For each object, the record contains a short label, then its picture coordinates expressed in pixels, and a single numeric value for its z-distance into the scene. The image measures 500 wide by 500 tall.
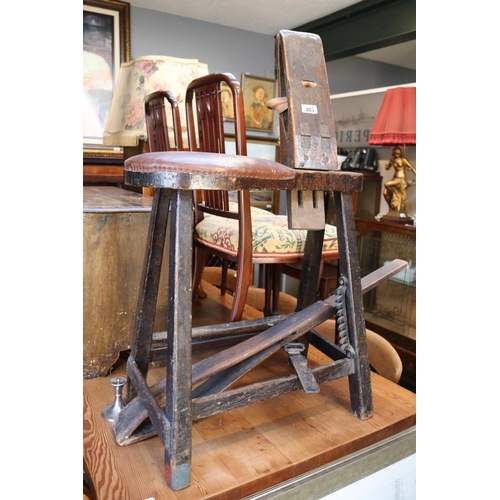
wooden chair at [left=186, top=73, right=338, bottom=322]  1.32
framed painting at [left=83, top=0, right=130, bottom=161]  3.66
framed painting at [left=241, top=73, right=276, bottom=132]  4.50
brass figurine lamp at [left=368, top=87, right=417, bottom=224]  2.91
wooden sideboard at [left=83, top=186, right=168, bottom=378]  1.24
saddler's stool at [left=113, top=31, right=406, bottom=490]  0.79
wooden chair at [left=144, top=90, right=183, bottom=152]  1.66
